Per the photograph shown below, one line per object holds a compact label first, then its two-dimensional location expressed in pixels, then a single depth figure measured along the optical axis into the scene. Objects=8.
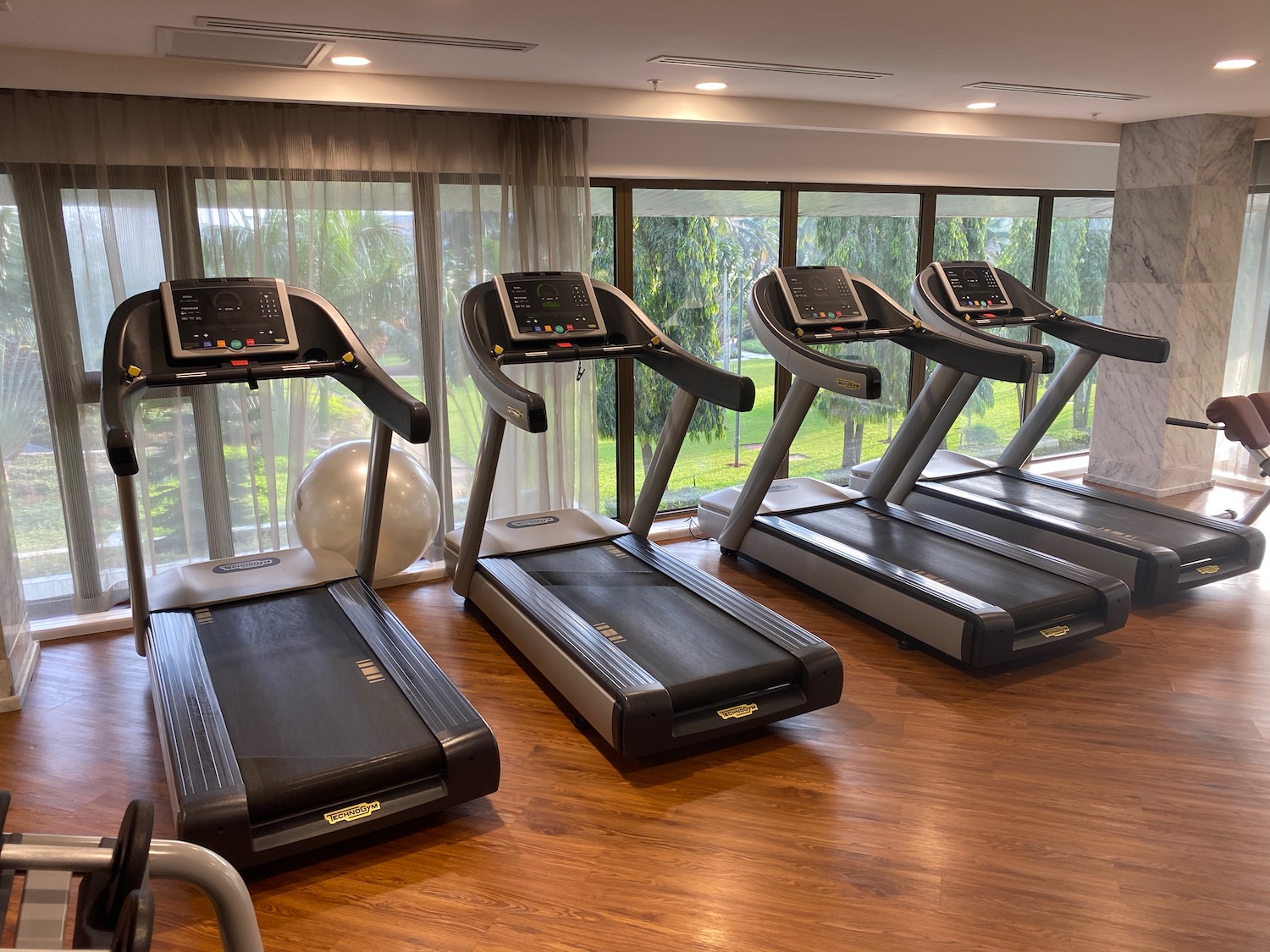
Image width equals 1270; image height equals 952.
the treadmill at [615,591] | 3.05
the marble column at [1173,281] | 5.60
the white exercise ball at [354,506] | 4.17
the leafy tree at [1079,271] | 6.83
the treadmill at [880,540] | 3.67
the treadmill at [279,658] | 2.51
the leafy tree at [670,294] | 5.30
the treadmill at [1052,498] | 4.31
